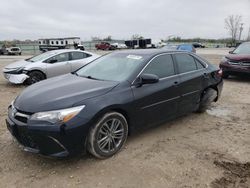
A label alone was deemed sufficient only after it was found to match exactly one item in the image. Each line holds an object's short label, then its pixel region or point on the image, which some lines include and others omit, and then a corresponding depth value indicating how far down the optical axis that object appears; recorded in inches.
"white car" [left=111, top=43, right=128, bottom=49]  1474.3
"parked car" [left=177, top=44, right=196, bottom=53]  557.7
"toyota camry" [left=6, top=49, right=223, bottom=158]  93.0
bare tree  2182.6
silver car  251.2
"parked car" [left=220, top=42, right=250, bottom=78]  280.5
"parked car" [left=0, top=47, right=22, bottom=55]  1007.9
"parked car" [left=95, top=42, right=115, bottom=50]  1379.1
